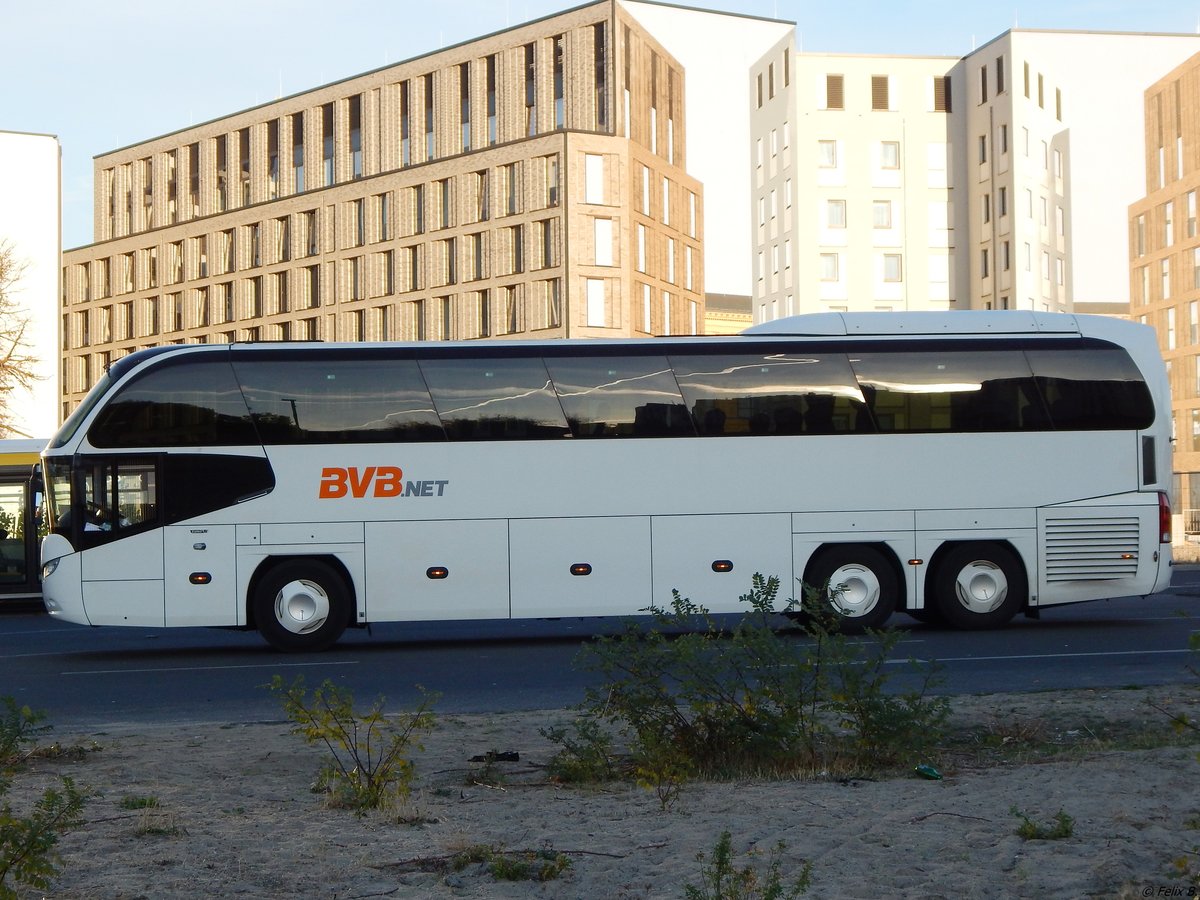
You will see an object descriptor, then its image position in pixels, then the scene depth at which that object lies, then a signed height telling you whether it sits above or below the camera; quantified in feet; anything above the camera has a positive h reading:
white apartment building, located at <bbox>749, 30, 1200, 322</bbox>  292.20 +63.96
